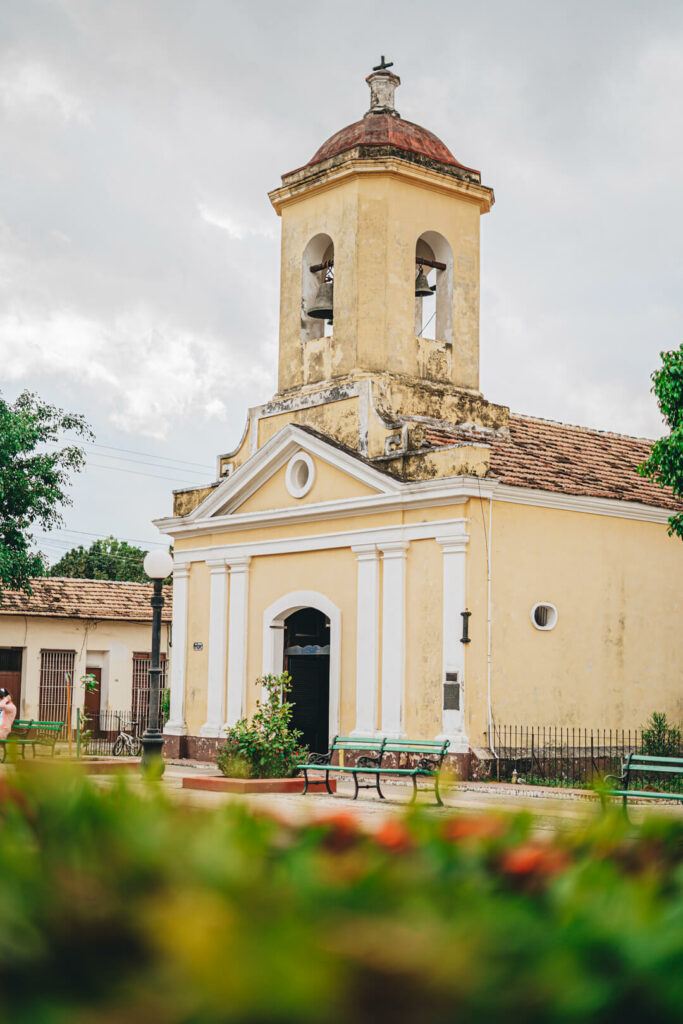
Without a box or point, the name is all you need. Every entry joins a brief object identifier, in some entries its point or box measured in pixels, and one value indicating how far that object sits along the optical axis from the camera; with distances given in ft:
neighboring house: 105.91
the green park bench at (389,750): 52.79
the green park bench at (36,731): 72.50
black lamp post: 54.60
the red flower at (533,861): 7.91
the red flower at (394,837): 8.43
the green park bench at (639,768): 37.22
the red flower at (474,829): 8.76
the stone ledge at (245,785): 49.80
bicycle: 89.25
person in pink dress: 70.23
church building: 62.08
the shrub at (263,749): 53.31
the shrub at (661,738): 66.59
